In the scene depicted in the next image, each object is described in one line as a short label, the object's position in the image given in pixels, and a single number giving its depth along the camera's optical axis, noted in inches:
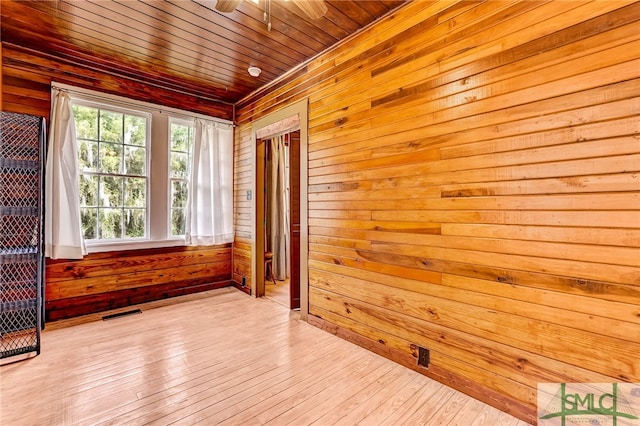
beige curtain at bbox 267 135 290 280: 209.5
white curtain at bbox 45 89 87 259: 121.6
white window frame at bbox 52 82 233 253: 145.7
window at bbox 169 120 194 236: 163.4
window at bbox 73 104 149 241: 136.6
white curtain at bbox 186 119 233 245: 163.6
